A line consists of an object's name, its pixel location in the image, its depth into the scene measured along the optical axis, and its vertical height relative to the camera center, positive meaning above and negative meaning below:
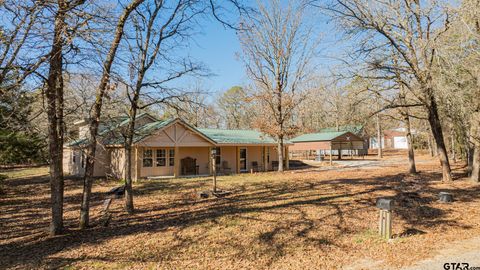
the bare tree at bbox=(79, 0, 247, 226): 6.51 +1.04
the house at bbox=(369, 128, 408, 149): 68.81 +1.39
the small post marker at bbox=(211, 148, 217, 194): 11.72 -0.15
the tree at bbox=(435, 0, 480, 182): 9.17 +2.71
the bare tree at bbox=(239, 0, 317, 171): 21.05 +4.09
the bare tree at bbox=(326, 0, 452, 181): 11.16 +4.37
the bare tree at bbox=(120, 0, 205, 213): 8.87 +2.21
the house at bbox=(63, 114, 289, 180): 18.20 -0.07
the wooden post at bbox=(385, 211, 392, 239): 6.12 -1.69
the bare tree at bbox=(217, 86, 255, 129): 50.16 +7.16
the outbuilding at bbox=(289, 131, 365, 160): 33.47 +0.80
